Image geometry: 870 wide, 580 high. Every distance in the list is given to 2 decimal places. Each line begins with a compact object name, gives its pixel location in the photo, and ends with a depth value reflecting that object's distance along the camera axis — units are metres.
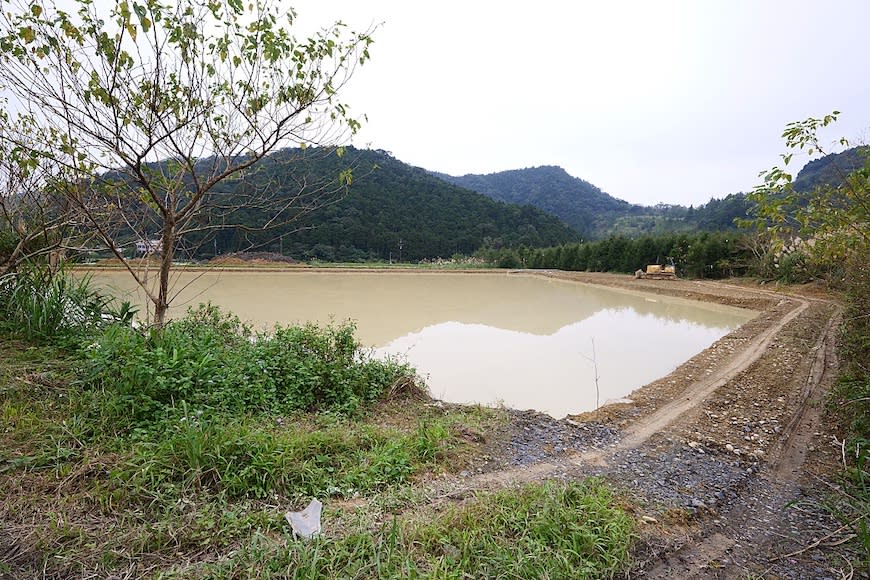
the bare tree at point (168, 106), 2.72
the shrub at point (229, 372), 2.69
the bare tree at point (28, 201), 3.36
